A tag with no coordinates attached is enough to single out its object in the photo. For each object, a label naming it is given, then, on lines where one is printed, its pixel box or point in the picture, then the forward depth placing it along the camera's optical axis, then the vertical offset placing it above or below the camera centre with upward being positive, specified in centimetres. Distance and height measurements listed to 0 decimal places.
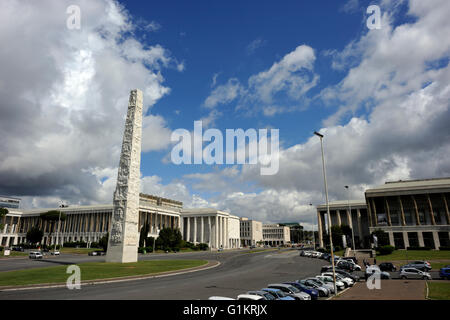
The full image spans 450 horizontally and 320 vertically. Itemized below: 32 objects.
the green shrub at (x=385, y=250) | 6656 -441
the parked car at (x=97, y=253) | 6768 -449
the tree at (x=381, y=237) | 7162 -152
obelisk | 4181 +561
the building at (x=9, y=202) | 16114 +1890
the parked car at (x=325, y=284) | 2272 -423
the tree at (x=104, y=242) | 7488 -207
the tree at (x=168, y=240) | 8731 -196
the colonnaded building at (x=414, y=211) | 7886 +591
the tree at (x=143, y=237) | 8862 -101
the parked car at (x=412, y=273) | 3262 -489
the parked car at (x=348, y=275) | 3038 -466
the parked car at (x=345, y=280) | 2709 -461
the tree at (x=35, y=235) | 10769 +0
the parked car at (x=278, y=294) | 1641 -363
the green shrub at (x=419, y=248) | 7281 -445
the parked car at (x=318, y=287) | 2159 -420
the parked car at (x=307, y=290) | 2027 -414
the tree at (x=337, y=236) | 8176 -129
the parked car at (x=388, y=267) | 4197 -528
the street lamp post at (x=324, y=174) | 2418 +486
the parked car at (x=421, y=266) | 3759 -464
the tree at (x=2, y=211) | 7939 +675
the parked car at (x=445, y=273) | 3138 -473
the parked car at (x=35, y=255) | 5374 -379
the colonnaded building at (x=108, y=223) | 12325 +490
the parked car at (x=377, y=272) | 3244 -472
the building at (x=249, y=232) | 18189 +27
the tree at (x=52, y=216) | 11412 +757
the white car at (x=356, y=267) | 4296 -535
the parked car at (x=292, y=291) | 1812 -384
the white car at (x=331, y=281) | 2479 -426
